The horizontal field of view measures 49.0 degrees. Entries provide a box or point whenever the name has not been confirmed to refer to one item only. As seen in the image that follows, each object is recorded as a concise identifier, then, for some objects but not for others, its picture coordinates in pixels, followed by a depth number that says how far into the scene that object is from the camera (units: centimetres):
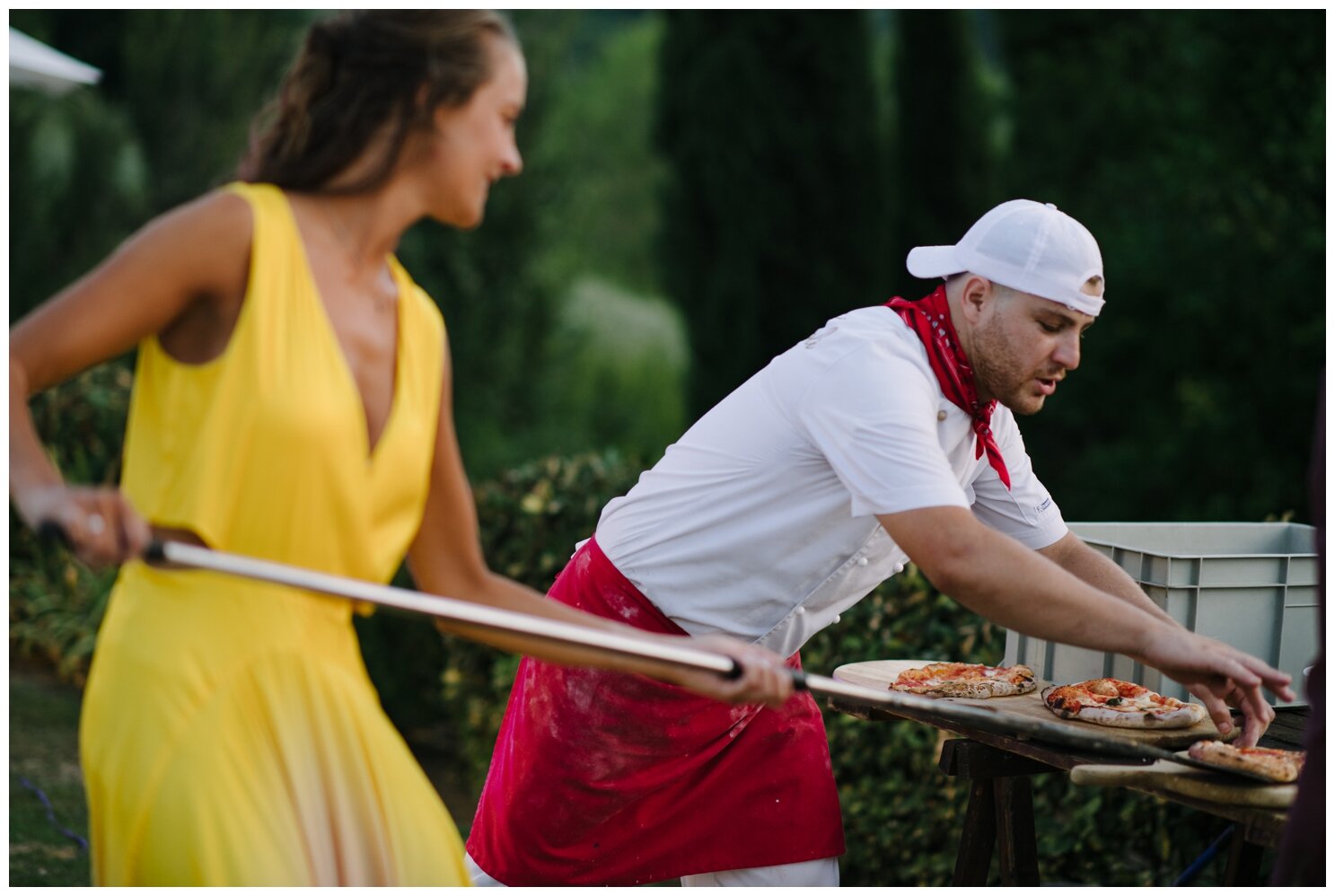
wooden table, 284
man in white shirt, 283
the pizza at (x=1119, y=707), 292
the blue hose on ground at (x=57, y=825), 477
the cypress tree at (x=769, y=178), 968
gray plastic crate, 319
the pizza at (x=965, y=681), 315
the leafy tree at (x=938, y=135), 1088
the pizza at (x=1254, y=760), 249
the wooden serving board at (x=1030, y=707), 286
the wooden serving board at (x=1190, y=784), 244
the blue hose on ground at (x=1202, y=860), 324
